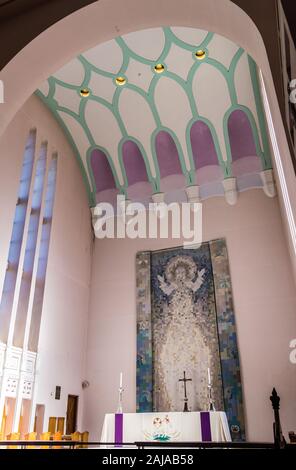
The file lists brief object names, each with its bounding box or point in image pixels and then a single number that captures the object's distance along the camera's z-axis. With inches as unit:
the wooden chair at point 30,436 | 271.1
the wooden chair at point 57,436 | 286.4
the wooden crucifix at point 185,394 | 297.0
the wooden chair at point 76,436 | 294.1
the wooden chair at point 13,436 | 262.4
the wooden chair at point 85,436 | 311.4
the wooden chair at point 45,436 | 284.5
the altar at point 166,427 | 271.6
